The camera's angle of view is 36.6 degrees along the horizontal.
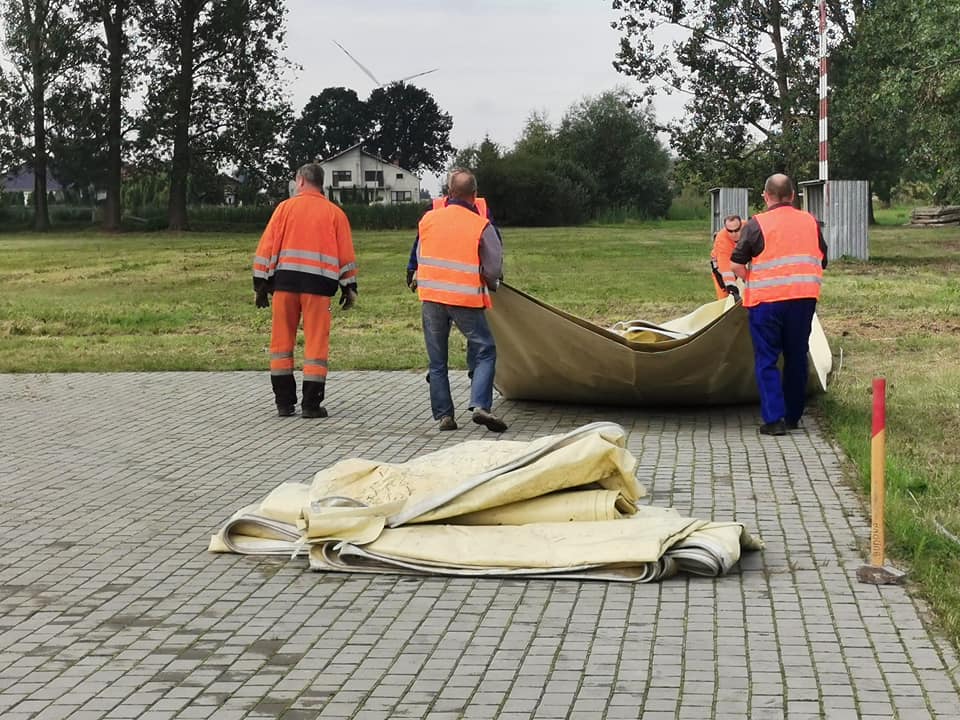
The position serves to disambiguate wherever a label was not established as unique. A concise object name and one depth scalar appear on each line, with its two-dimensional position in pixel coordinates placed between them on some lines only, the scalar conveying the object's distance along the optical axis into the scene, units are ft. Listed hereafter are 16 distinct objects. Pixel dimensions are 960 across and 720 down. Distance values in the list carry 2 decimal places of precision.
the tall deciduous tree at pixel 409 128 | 364.58
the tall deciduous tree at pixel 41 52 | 223.92
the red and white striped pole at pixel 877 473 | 20.27
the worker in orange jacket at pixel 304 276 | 38.19
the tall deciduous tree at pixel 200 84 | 217.36
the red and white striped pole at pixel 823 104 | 92.32
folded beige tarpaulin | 21.06
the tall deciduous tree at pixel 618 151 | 274.98
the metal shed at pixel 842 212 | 103.40
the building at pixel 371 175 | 374.43
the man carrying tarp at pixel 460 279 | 35.73
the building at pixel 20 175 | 236.22
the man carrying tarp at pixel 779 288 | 33.99
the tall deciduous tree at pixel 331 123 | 359.05
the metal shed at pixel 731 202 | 124.57
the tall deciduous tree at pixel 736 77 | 172.45
